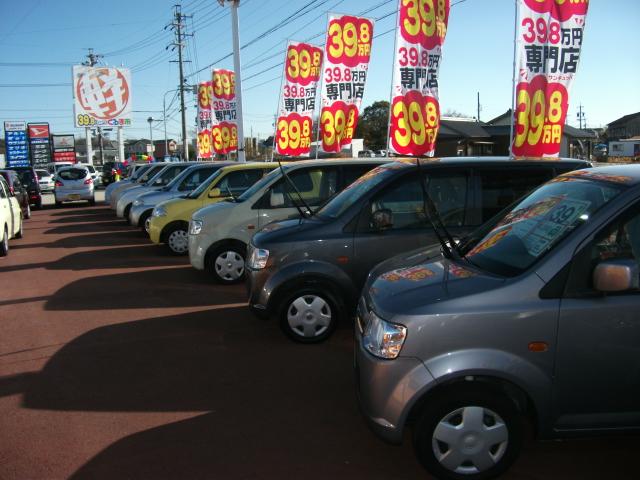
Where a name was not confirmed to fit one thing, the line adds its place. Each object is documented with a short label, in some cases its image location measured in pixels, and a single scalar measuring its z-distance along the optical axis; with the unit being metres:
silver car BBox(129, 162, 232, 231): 13.01
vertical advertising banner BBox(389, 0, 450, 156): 10.73
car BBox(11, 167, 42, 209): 23.20
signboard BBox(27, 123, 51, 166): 43.19
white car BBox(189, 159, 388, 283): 7.98
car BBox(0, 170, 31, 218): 17.69
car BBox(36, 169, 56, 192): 32.44
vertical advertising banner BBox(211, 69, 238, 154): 21.34
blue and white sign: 40.09
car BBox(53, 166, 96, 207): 24.34
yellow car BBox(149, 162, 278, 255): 10.52
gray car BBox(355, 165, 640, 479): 3.15
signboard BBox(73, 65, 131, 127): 39.44
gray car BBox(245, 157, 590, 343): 5.76
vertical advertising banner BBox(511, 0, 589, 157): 9.30
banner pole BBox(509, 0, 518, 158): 9.41
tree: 61.94
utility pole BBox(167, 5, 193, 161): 44.50
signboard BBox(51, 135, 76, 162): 53.72
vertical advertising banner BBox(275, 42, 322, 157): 15.01
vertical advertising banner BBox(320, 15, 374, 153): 13.40
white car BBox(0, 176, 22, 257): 11.92
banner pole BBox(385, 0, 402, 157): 10.88
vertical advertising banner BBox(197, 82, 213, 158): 26.94
